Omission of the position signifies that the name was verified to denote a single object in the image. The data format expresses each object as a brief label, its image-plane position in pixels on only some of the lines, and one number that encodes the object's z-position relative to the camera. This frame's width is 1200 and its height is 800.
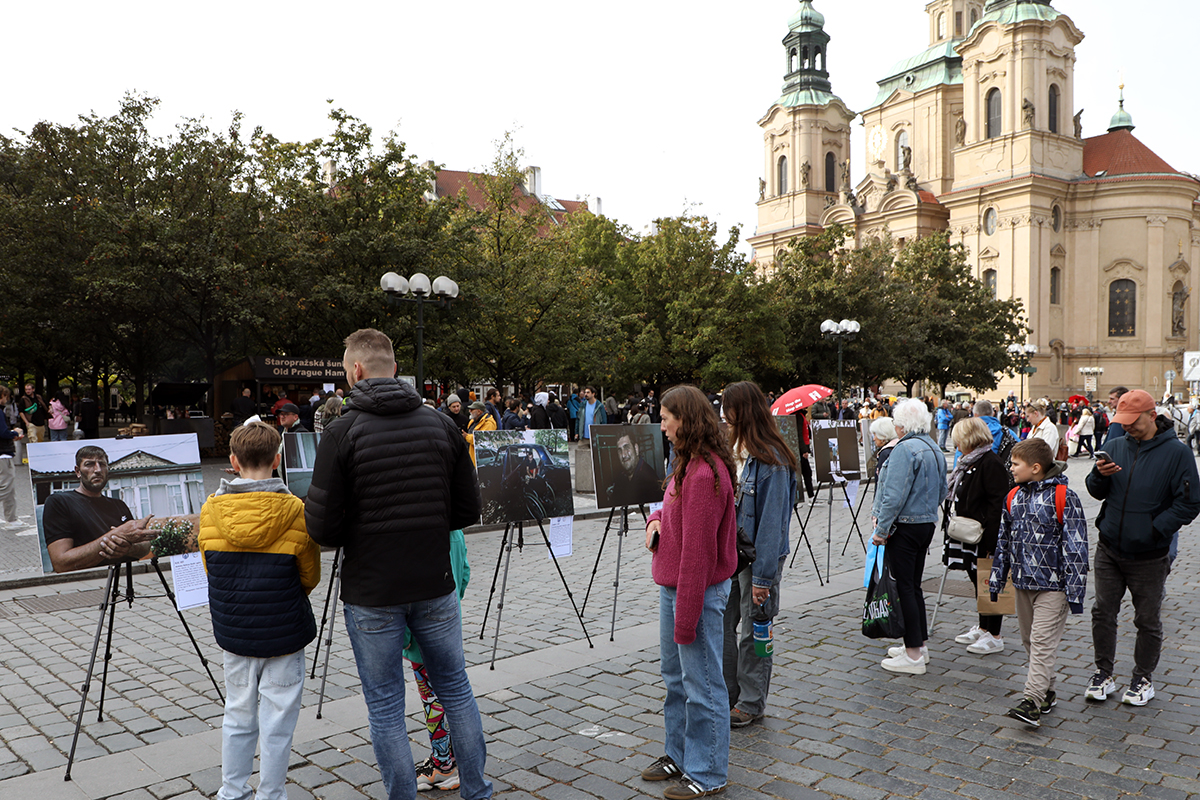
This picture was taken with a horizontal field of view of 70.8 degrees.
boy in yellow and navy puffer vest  3.57
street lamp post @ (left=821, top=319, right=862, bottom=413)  28.85
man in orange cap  5.20
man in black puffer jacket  3.42
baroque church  61.00
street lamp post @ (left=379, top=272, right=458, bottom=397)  16.54
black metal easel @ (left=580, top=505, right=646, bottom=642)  6.75
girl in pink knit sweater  3.89
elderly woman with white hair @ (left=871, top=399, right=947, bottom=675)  5.65
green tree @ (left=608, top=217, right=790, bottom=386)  32.47
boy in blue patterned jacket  4.99
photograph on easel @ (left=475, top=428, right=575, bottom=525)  6.55
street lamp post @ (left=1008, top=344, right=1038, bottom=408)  46.25
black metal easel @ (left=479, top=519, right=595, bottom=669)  6.25
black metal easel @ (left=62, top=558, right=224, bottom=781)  4.35
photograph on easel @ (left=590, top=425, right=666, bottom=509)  6.93
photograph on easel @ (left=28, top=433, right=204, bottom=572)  4.79
